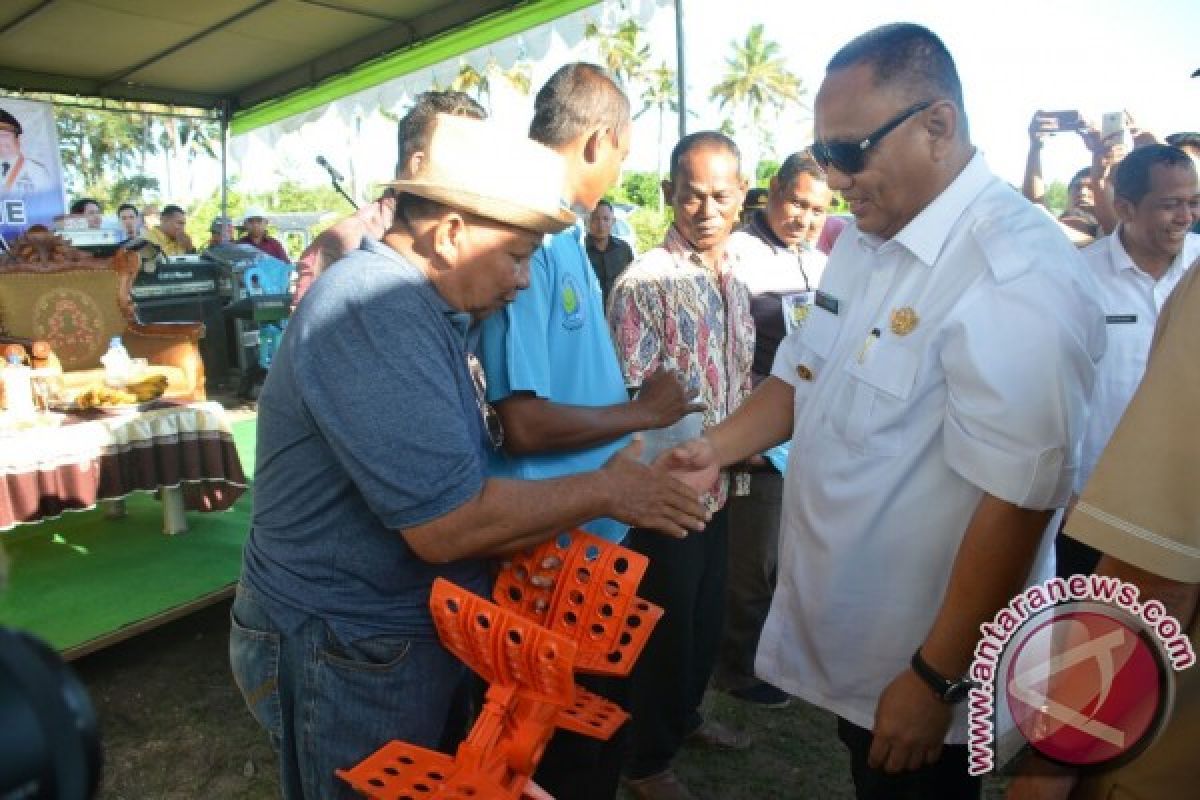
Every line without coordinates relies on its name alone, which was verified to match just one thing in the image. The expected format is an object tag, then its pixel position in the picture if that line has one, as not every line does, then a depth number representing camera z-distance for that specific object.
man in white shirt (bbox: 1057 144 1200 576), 2.75
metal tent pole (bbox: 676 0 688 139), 5.62
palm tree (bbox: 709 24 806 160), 54.59
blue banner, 9.05
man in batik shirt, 2.55
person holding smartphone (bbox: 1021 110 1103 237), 4.12
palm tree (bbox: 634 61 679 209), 43.12
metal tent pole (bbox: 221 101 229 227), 9.80
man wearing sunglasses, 1.29
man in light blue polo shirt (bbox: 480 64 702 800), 1.81
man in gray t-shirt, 1.29
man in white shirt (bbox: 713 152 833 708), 3.18
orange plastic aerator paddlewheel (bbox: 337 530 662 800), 1.20
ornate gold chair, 5.05
